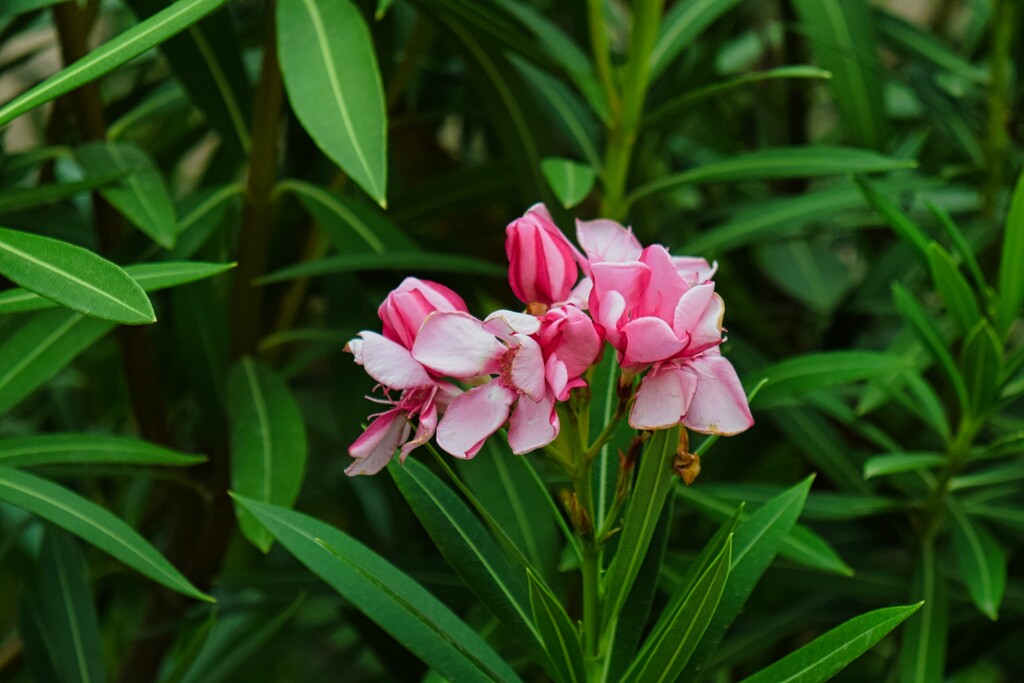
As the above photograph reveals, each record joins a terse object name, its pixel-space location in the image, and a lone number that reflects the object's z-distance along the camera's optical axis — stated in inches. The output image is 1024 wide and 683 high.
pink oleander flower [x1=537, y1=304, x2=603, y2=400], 43.7
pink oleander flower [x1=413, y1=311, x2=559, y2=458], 43.6
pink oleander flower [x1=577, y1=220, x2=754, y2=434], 43.8
